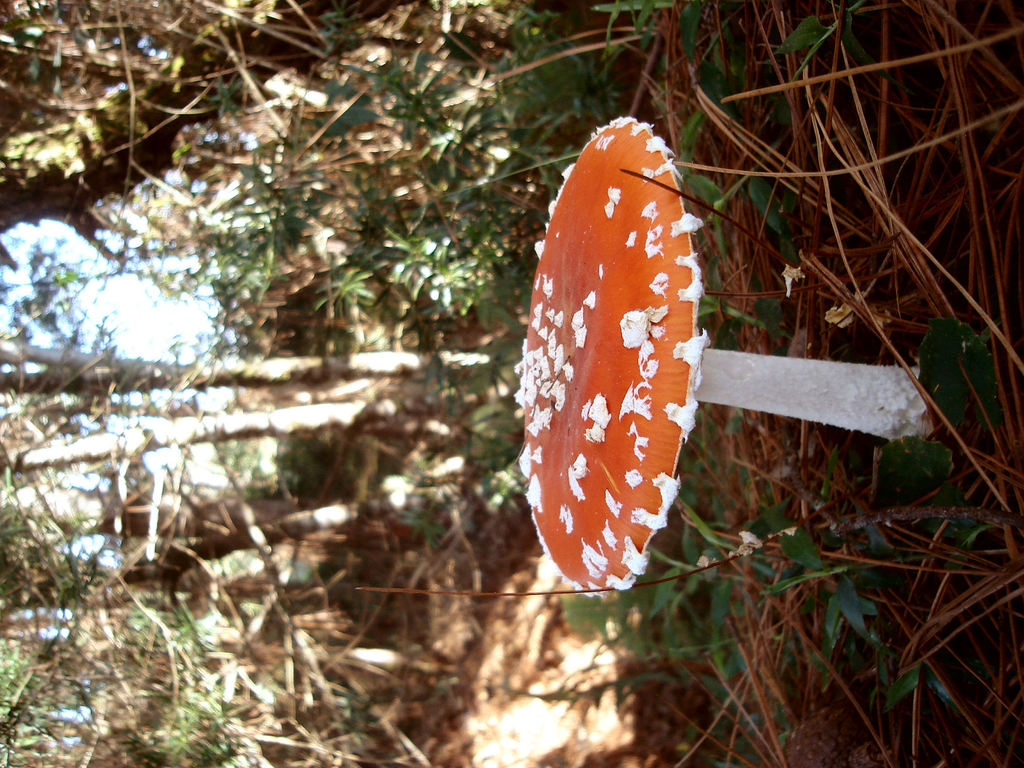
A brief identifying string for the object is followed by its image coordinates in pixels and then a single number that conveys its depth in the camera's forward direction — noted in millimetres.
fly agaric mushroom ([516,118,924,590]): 263
